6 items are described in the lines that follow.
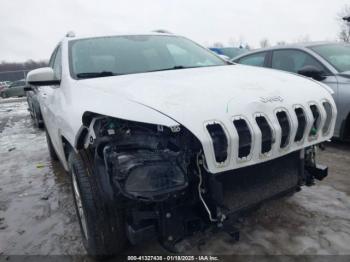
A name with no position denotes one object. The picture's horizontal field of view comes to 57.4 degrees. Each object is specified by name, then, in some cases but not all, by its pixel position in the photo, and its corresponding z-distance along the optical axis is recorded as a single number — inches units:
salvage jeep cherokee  70.4
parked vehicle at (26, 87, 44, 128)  279.5
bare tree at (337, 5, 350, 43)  1298.2
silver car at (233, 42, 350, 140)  165.8
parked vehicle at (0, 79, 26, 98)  894.3
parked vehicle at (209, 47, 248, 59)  442.0
